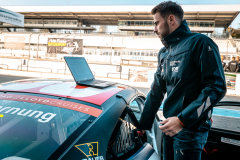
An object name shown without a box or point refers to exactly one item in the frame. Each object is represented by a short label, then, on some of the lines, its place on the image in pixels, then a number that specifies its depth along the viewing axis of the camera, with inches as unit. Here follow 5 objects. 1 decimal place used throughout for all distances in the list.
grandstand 1016.2
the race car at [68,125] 40.3
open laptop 71.1
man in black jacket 46.4
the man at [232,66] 446.9
